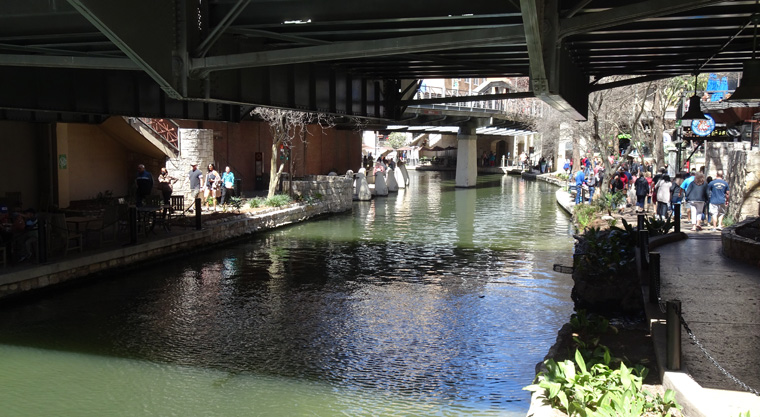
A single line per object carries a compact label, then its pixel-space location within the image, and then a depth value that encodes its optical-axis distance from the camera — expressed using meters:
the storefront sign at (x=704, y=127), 20.83
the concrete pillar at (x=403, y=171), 49.09
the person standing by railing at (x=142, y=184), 22.36
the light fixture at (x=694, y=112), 14.11
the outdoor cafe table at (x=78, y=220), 16.96
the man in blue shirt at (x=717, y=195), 19.30
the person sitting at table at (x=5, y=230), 15.19
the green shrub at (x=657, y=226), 17.50
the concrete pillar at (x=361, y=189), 38.56
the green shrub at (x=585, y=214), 24.10
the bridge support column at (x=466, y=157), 51.44
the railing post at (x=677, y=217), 17.77
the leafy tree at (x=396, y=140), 113.87
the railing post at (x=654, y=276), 9.83
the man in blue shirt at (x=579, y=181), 30.35
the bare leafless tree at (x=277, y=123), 27.38
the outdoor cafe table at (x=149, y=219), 19.95
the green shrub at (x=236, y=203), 26.95
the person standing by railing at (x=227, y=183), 27.62
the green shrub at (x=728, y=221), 21.12
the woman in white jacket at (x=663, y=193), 22.02
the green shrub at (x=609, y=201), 26.16
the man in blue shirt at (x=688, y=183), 21.33
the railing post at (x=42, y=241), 14.98
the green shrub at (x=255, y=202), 27.25
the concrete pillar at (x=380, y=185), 41.78
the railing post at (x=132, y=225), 18.22
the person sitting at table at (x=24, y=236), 15.47
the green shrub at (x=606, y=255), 13.27
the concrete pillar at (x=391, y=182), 45.64
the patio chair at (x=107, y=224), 18.07
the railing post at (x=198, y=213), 21.66
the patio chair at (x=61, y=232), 16.37
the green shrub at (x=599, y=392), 6.34
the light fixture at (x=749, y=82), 9.43
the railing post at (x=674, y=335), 6.92
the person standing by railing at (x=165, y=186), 24.22
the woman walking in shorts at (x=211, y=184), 26.88
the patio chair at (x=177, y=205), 24.30
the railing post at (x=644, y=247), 12.53
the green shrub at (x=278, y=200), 27.75
